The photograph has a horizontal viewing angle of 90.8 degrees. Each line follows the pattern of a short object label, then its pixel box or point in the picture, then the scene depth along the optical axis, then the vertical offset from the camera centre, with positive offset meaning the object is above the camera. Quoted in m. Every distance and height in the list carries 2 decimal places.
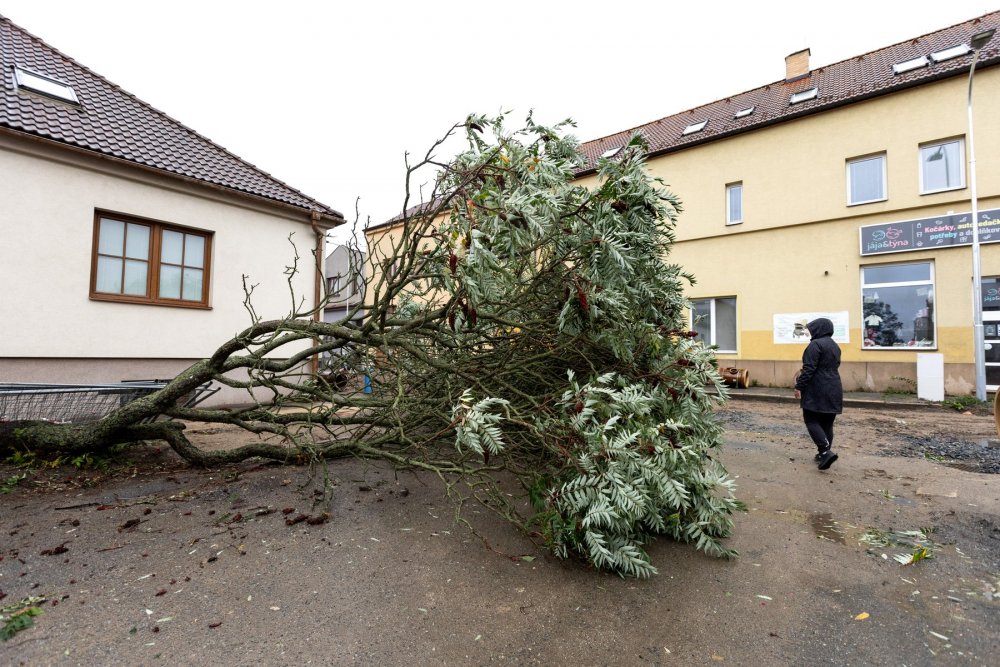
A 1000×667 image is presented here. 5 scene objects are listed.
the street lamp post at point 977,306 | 10.05 +1.27
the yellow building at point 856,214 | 11.32 +3.94
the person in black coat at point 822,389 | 5.43 -0.28
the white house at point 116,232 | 7.05 +1.96
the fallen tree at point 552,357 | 2.76 +0.00
